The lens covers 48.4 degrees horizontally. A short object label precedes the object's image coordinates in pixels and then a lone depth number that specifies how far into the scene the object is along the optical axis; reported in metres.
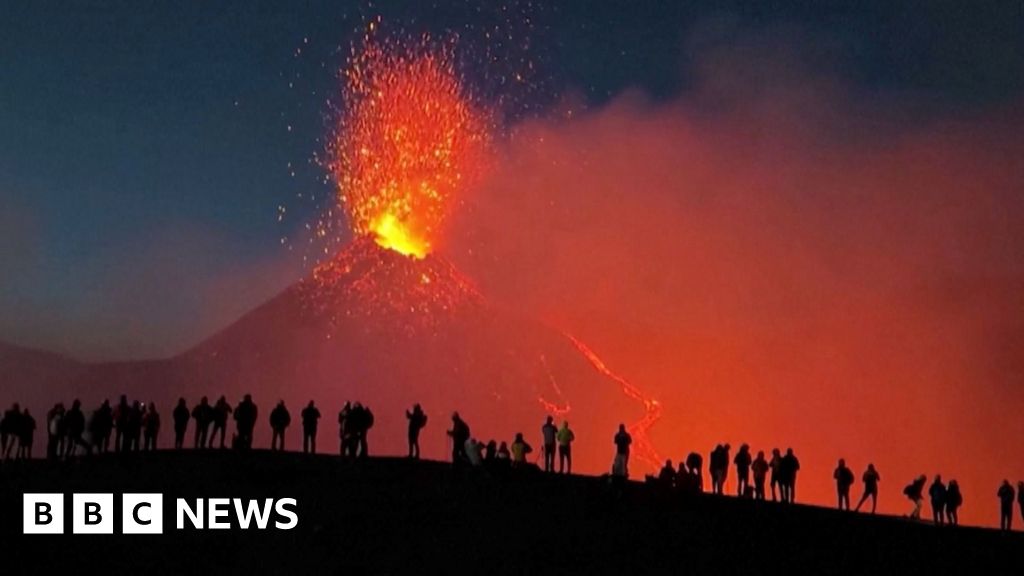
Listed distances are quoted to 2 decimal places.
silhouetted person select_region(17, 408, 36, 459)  28.17
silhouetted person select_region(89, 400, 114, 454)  27.52
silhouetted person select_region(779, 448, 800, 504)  29.31
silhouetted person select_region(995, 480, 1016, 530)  28.98
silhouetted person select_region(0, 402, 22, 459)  28.00
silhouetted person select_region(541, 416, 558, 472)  30.18
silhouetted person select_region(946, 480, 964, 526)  29.48
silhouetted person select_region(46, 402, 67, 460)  26.97
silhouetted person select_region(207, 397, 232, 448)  29.48
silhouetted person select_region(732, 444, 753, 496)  29.75
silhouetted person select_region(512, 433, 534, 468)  28.27
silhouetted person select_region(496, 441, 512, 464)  26.89
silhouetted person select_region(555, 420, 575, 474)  29.64
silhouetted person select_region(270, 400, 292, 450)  29.64
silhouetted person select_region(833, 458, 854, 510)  29.83
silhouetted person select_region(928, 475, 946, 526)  29.23
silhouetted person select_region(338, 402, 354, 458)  29.11
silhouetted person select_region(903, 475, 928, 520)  30.53
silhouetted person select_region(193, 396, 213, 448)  29.38
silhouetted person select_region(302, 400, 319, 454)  29.48
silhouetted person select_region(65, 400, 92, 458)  27.44
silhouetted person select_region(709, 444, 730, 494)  30.11
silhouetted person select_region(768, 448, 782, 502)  29.30
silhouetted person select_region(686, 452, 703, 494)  27.36
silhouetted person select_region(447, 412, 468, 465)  28.50
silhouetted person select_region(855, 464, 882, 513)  30.45
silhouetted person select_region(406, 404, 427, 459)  29.83
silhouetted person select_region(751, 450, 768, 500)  29.69
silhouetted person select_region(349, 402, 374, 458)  29.08
